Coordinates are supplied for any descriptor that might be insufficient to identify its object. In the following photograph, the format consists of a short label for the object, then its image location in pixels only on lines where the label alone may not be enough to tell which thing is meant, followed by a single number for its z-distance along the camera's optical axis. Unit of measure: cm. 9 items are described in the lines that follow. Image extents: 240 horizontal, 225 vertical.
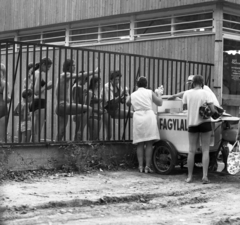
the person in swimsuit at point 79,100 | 1067
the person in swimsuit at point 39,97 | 1012
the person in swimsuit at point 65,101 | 1048
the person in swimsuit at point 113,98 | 1123
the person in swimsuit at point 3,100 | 959
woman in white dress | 1043
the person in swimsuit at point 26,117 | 988
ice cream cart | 998
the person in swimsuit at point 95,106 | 1092
